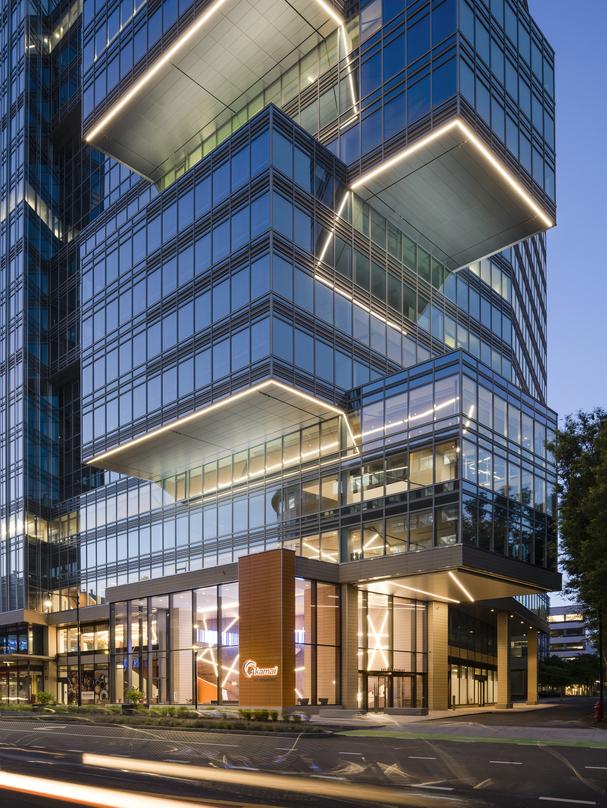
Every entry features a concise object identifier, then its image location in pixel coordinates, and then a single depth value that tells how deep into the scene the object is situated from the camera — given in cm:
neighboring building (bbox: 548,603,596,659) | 17500
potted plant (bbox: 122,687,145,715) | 4397
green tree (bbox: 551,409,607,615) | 3488
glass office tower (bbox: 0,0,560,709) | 4216
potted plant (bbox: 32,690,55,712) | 5484
